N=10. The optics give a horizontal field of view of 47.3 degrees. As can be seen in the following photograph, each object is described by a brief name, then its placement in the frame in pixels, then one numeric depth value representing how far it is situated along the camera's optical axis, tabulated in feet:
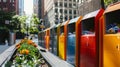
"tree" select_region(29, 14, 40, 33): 213.29
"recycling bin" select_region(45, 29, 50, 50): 39.72
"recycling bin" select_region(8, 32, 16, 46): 60.87
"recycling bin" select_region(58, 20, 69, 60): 23.28
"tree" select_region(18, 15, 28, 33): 200.27
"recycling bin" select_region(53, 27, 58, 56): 30.51
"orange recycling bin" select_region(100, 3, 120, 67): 10.34
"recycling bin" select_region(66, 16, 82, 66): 18.60
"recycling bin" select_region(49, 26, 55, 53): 34.15
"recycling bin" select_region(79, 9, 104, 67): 13.14
